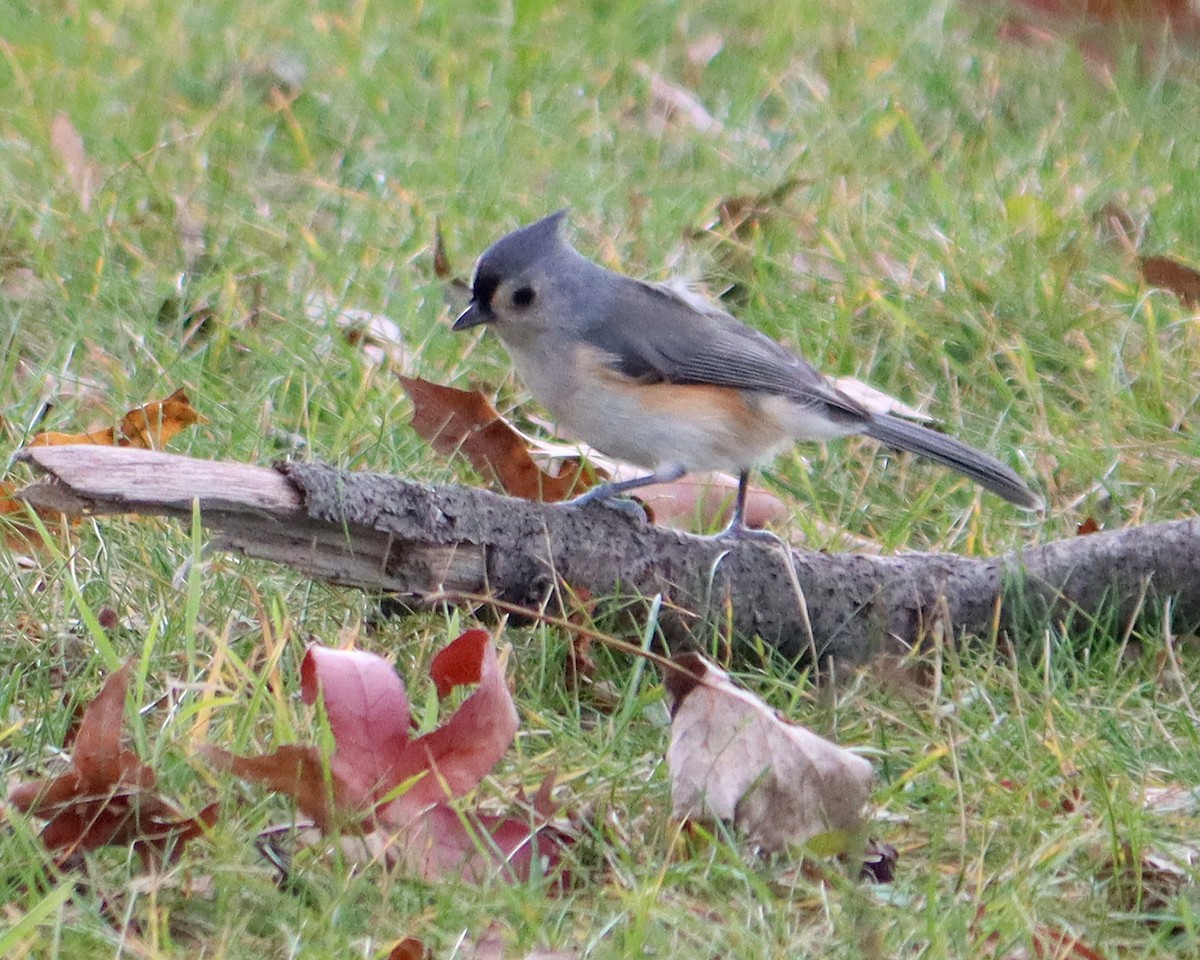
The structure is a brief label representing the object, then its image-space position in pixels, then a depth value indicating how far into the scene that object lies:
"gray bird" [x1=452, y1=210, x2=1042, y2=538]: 7.08
